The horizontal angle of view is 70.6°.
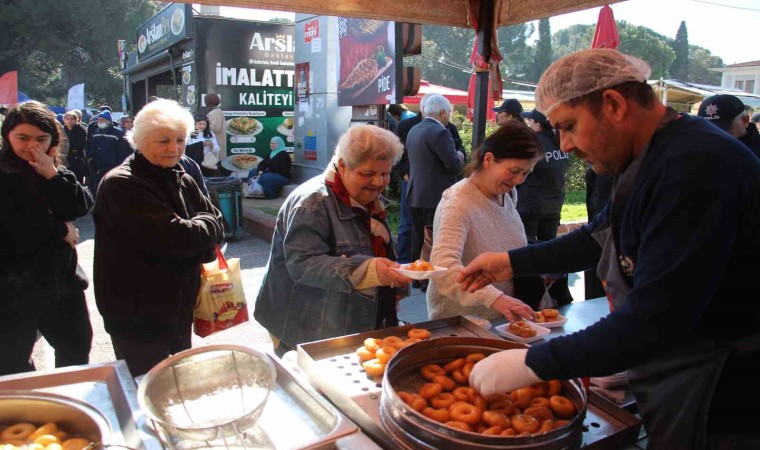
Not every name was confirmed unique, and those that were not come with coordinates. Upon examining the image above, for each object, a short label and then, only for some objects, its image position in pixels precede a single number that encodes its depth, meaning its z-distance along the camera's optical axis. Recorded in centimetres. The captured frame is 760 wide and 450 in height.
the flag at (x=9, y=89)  1318
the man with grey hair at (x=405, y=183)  658
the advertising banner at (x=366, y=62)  798
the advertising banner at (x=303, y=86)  1102
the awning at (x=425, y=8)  306
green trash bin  800
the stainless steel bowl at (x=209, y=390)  128
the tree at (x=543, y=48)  5581
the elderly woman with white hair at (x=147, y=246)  249
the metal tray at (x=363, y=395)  141
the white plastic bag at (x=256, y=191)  1096
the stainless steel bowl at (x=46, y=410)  141
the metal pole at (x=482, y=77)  379
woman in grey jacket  221
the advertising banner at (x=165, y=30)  1287
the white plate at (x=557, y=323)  246
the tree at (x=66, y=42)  3466
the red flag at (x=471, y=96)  843
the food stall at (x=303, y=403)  128
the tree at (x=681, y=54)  5991
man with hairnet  116
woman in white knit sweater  254
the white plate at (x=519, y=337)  223
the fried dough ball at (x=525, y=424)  134
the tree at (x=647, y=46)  5328
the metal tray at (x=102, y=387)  138
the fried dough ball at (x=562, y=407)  143
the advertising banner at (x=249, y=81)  1266
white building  3422
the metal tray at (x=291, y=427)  130
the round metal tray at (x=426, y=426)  122
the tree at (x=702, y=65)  6159
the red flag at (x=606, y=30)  518
